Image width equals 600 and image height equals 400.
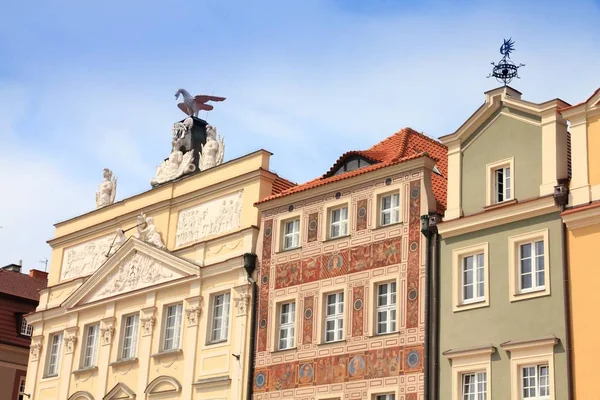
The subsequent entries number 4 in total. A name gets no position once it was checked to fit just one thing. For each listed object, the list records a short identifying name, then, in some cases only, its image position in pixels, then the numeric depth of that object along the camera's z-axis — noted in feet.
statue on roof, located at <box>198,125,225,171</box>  134.62
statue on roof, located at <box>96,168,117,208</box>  149.07
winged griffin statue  144.56
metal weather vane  104.63
